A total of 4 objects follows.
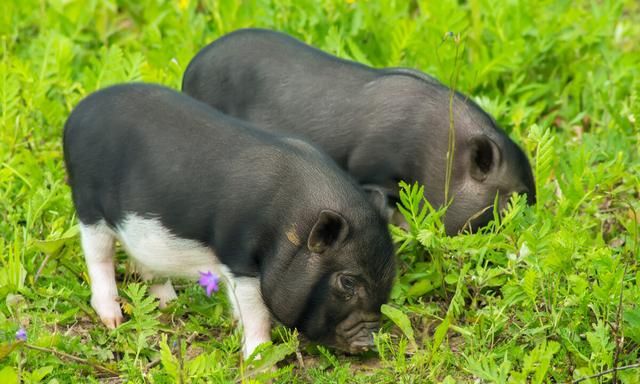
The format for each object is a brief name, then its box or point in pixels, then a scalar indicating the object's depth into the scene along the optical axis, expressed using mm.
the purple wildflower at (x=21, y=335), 9695
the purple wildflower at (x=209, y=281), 9180
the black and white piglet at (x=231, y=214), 10047
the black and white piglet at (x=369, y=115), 12187
